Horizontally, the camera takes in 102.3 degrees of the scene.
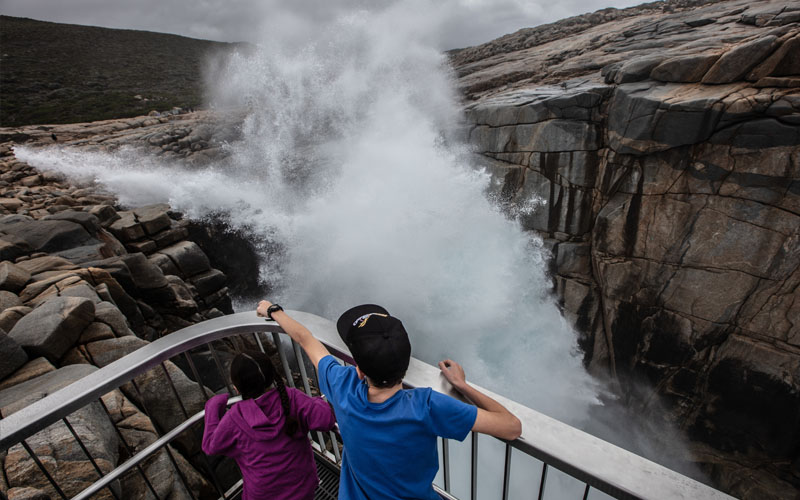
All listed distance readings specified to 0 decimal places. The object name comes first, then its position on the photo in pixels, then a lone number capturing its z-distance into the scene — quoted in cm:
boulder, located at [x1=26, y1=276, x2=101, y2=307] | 411
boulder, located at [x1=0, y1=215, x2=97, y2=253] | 585
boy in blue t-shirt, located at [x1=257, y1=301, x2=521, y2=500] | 107
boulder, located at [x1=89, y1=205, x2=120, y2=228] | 778
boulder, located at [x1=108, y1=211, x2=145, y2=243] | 768
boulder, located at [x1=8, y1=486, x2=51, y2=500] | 161
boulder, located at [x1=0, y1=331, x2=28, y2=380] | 276
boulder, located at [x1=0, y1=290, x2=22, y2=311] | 381
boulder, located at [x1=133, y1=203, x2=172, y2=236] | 806
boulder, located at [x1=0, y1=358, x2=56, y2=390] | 274
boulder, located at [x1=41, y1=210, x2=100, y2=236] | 664
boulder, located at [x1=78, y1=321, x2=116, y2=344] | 358
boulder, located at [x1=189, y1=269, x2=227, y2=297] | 788
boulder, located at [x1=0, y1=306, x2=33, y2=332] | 344
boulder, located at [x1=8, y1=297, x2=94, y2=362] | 312
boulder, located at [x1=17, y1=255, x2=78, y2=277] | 488
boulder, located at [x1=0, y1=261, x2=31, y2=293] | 418
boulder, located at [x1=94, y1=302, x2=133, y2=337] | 390
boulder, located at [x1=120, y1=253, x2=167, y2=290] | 601
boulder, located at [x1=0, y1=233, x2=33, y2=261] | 521
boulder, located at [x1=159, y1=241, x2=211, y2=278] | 785
